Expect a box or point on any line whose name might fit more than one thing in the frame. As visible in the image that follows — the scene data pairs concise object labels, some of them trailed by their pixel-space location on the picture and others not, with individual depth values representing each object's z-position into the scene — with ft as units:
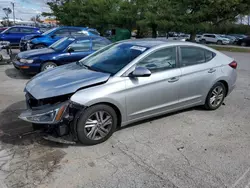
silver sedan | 10.84
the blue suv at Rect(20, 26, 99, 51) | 37.09
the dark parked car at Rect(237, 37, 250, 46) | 106.28
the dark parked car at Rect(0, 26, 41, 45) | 53.67
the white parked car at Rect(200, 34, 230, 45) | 114.32
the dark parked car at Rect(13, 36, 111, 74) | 24.03
